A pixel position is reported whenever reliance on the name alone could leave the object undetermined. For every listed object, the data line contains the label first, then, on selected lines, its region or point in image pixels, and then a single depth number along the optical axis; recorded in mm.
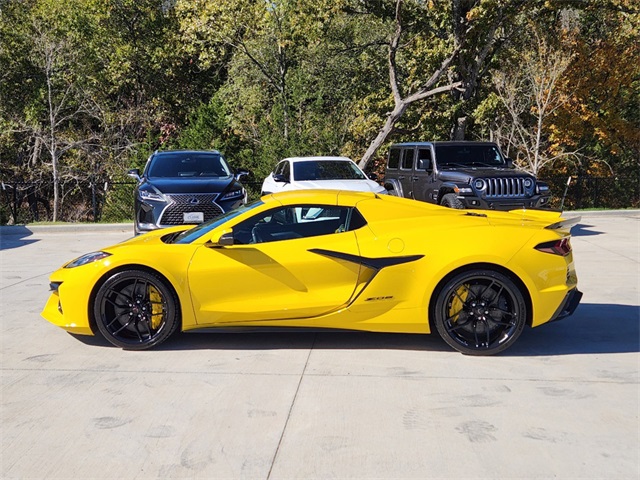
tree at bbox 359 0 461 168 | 21000
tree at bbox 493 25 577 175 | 23391
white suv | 12987
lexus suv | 10805
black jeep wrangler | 12227
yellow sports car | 5512
